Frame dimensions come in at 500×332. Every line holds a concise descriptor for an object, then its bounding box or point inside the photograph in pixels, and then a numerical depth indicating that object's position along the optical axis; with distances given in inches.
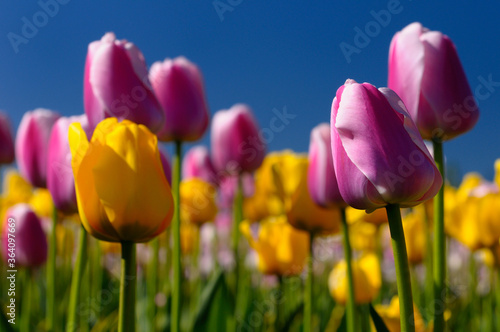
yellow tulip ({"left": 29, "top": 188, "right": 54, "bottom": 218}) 103.1
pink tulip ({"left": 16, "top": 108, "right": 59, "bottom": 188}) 40.2
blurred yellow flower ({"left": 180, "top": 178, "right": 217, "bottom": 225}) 56.5
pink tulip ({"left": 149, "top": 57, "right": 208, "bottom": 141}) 37.5
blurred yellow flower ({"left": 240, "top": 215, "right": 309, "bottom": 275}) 45.4
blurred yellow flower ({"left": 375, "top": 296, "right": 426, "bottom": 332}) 31.6
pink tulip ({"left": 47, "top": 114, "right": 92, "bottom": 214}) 33.1
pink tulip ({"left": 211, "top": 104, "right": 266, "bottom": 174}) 50.8
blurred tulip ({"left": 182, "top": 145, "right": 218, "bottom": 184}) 103.5
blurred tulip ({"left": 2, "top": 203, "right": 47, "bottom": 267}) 43.9
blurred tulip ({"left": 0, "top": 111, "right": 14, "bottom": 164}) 57.4
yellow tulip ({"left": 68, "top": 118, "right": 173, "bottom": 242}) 28.3
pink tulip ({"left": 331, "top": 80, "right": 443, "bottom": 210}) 26.5
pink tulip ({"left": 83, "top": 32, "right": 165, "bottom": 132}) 31.1
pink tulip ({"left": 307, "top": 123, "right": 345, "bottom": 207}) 33.9
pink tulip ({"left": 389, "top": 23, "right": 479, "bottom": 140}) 30.2
